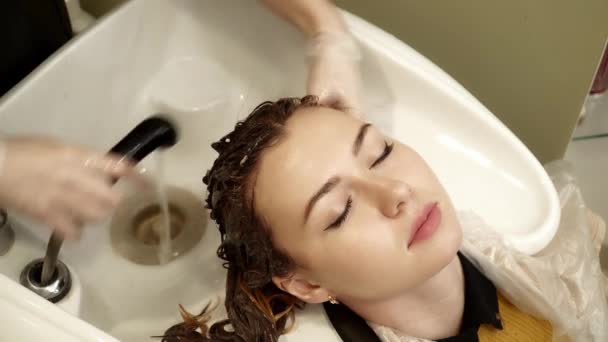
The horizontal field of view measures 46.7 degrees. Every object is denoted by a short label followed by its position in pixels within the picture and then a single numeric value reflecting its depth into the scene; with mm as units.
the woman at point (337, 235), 692
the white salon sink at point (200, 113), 851
